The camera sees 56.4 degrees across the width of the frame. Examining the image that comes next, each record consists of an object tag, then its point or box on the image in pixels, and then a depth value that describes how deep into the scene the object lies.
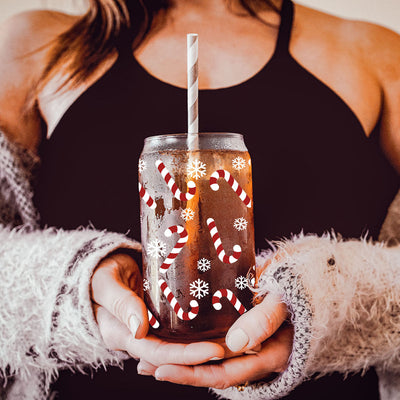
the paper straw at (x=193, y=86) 0.48
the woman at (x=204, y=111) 0.80
